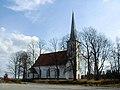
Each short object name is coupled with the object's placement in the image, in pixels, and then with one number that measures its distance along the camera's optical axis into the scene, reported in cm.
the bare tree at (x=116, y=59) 2773
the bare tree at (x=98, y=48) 2772
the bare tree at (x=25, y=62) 3776
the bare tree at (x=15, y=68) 4073
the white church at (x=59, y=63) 3156
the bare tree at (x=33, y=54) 3830
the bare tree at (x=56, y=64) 3783
